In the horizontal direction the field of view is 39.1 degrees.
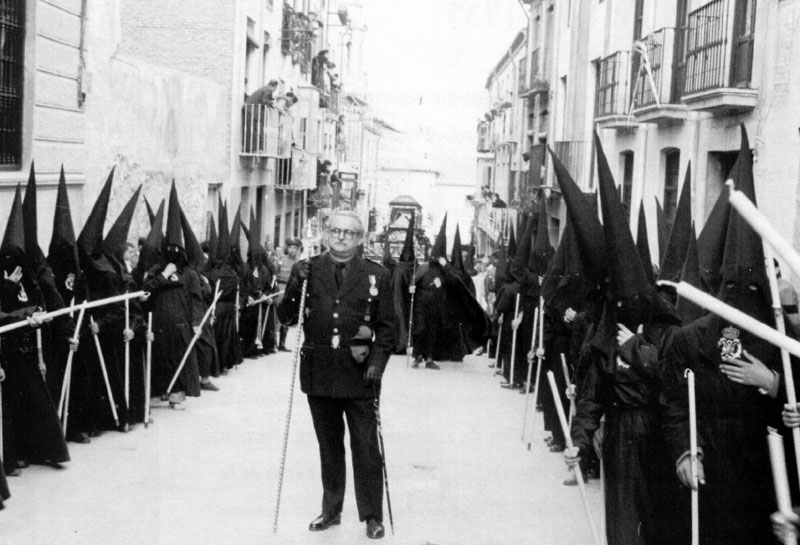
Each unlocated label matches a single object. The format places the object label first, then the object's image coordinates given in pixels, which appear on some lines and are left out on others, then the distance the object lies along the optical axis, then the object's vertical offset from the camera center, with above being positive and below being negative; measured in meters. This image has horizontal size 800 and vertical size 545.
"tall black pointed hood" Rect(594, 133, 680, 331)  6.12 -0.44
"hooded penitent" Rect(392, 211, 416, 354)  18.33 -1.43
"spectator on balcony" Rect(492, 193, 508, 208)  44.94 -0.68
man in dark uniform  7.35 -1.13
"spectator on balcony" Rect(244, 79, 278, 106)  28.05 +1.97
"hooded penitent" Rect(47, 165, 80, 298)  9.57 -0.71
